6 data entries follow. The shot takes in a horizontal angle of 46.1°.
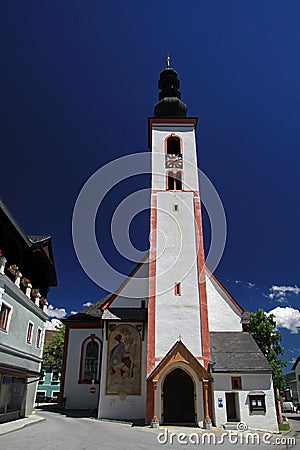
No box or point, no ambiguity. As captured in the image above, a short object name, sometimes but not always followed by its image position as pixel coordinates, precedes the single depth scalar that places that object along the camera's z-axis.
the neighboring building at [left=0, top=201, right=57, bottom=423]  16.72
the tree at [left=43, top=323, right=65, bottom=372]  39.47
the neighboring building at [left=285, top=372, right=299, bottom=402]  71.17
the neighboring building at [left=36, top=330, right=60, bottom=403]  53.22
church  20.05
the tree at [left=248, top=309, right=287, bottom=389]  25.15
